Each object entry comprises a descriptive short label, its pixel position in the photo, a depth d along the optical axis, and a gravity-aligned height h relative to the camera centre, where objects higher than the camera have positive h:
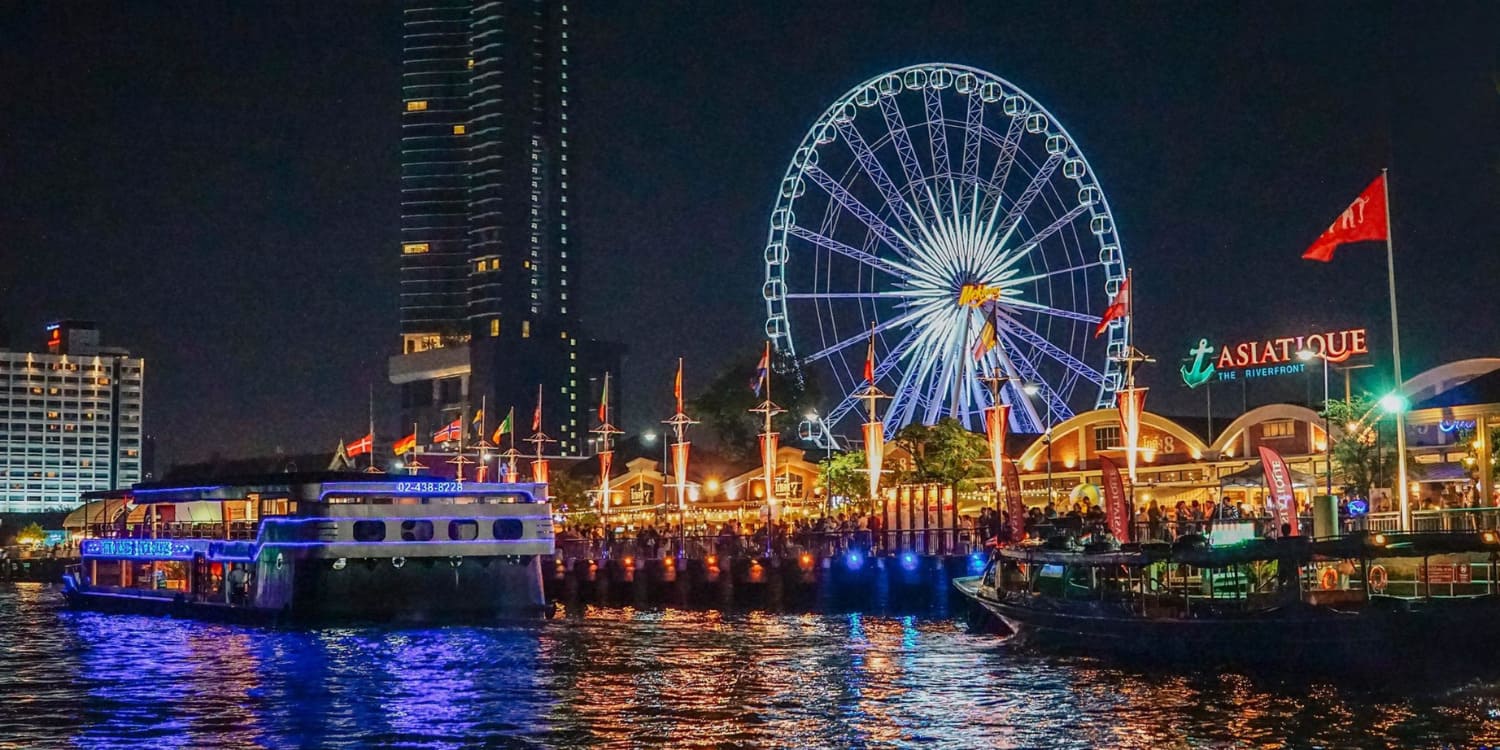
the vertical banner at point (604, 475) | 96.38 +3.16
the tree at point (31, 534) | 180.48 +1.33
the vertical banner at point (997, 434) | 68.94 +3.53
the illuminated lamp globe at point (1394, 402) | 43.31 +2.86
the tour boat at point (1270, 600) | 33.34 -1.80
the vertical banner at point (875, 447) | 73.75 +3.34
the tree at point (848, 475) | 89.94 +2.65
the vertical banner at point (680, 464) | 84.59 +3.23
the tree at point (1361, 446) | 67.88 +2.68
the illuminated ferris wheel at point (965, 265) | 75.75 +11.35
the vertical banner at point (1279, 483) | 38.69 +0.72
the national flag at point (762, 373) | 78.50 +7.09
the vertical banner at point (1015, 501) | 51.25 +0.61
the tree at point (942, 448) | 82.25 +3.62
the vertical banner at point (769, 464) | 75.75 +2.83
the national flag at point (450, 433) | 156.05 +9.66
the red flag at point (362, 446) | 99.81 +5.34
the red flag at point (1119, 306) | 63.31 +7.82
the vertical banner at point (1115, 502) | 44.25 +0.44
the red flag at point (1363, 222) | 44.28 +7.47
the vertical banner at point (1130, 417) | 60.88 +3.58
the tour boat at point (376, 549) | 54.41 -0.37
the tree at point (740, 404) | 116.19 +8.41
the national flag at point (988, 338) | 68.88 +7.34
